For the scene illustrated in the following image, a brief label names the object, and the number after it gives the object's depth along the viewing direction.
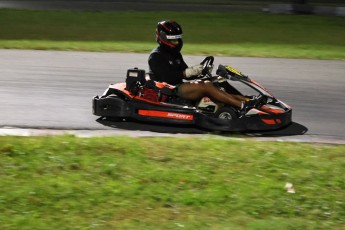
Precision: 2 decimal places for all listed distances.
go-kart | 18.83
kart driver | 19.33
